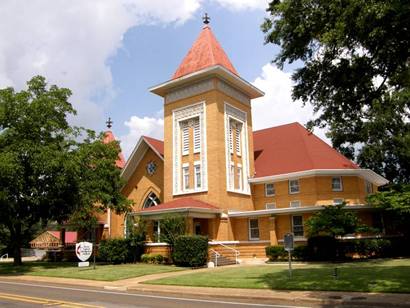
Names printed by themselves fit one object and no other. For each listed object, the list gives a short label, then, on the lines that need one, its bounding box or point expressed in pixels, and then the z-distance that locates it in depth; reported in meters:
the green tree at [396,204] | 26.91
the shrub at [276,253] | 29.57
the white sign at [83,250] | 26.80
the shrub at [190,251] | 27.83
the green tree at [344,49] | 11.30
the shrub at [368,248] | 27.62
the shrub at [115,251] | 31.92
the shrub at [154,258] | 30.81
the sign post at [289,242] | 18.20
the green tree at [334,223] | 27.23
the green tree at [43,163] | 28.47
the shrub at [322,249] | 27.58
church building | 33.41
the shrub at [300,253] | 28.25
